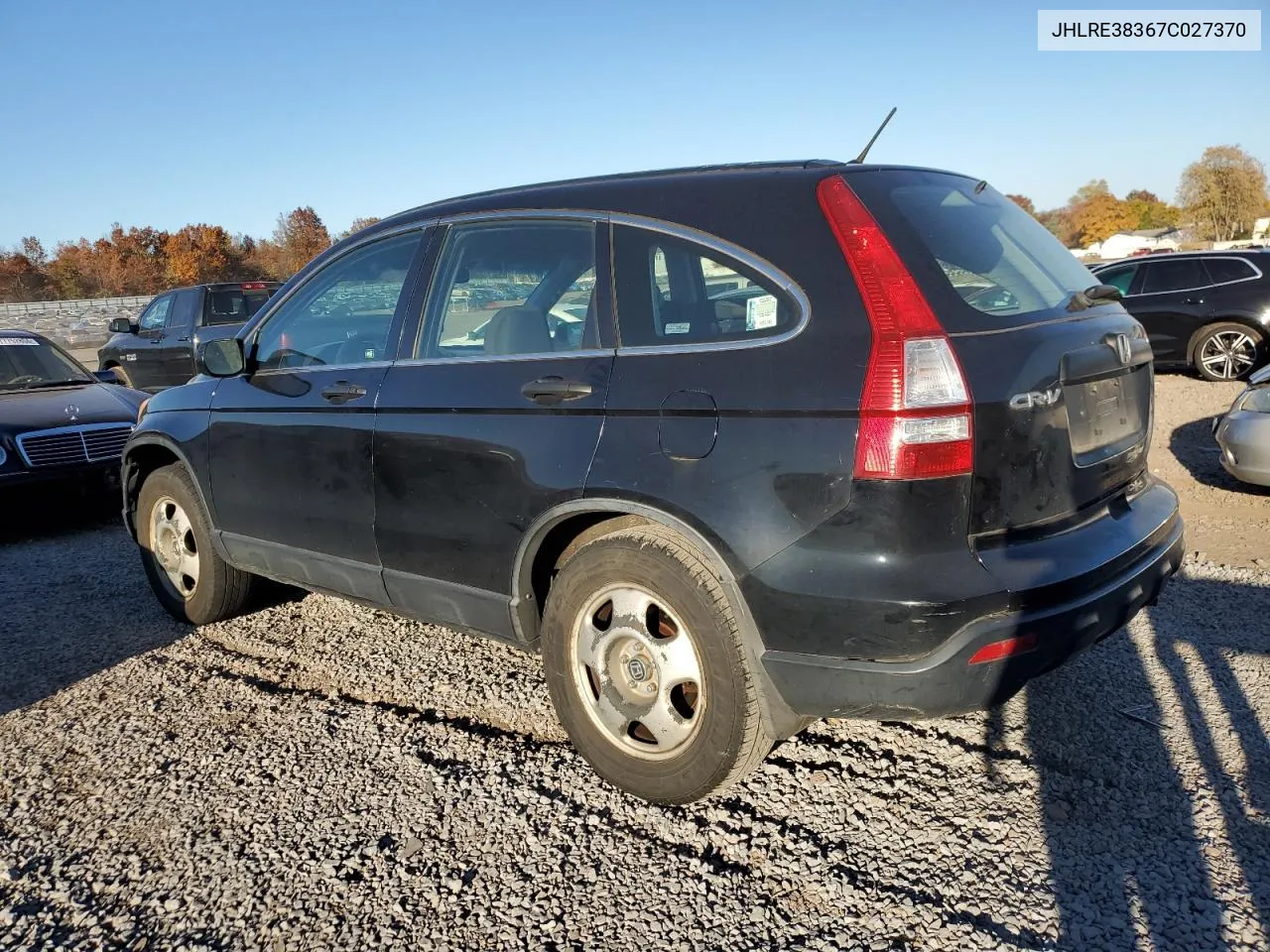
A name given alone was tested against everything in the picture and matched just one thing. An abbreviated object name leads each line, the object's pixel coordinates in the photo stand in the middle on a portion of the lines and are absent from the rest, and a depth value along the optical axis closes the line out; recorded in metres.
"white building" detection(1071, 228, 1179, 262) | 88.44
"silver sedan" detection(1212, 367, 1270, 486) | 5.86
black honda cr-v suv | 2.38
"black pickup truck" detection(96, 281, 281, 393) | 12.57
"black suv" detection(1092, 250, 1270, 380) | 10.91
